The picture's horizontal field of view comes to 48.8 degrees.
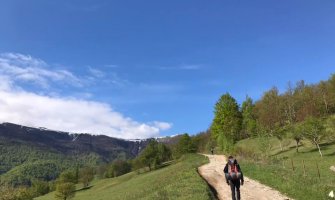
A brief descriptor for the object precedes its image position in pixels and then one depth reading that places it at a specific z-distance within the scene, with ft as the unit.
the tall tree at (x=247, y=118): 394.95
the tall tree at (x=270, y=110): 448.33
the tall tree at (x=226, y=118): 355.64
